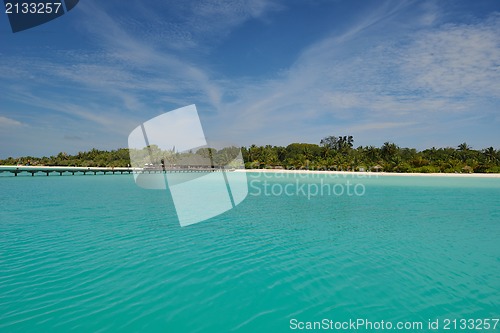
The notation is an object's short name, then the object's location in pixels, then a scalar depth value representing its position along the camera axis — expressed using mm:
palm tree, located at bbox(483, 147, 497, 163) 82812
